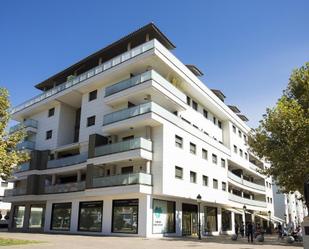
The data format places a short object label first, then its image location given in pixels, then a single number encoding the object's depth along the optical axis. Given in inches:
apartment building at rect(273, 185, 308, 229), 2082.8
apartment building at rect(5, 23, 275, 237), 806.1
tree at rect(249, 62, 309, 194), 704.5
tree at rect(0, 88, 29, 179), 598.1
